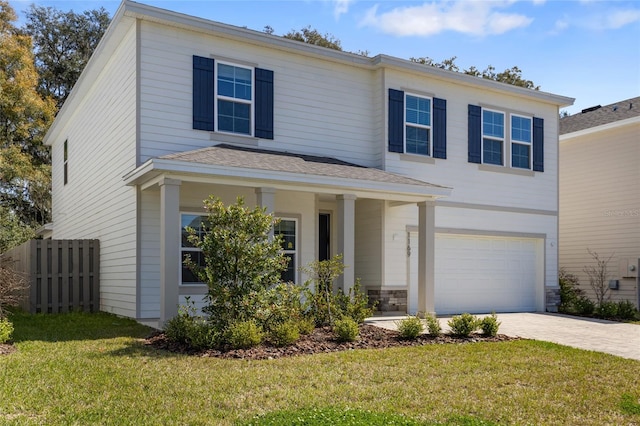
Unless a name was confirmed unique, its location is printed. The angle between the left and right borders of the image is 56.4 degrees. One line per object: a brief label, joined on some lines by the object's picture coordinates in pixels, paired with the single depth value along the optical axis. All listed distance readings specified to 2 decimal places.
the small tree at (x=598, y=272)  18.44
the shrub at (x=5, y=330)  8.53
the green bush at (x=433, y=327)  10.04
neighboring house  18.19
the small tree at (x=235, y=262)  8.72
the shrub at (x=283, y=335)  8.66
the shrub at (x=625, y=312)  14.42
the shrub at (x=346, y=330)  9.25
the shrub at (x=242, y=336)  8.32
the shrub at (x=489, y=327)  10.30
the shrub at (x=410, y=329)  9.78
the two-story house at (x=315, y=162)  11.56
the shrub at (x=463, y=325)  10.16
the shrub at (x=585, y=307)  15.09
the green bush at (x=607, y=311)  14.50
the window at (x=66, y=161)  18.92
